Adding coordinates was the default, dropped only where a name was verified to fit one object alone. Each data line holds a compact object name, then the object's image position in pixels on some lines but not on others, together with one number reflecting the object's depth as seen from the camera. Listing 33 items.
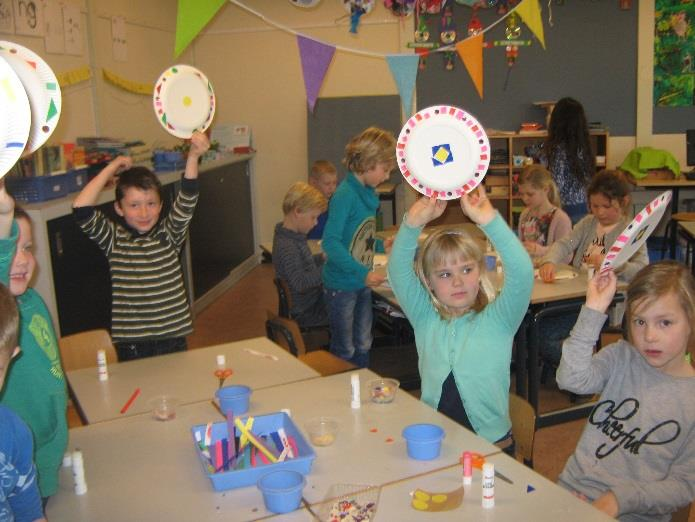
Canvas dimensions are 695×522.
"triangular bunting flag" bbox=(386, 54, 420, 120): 4.44
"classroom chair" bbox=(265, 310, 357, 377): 2.82
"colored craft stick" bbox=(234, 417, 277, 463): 1.76
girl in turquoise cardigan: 2.09
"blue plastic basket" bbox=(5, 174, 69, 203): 3.79
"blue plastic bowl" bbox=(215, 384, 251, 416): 2.14
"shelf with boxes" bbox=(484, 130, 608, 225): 7.55
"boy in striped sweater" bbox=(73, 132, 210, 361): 2.89
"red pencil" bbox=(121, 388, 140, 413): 2.24
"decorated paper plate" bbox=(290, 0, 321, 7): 5.09
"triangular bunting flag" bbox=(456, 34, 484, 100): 4.82
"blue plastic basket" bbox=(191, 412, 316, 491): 1.66
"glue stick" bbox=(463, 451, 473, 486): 1.64
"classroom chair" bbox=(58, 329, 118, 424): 2.81
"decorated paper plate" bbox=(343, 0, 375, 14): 6.50
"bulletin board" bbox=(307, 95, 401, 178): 7.65
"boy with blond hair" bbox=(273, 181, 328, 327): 3.87
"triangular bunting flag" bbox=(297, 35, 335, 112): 4.43
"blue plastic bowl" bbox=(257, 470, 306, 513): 1.56
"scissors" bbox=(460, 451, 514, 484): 1.66
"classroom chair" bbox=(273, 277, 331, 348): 3.83
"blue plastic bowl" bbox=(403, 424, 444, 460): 1.77
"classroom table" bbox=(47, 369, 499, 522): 1.63
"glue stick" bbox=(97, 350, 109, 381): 2.49
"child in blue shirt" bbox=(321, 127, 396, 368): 3.52
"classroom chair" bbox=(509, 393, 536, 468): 2.08
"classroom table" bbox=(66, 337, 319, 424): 2.30
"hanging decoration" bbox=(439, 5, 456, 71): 7.60
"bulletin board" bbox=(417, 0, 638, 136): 7.58
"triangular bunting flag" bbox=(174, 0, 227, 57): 3.57
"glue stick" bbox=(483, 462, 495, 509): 1.54
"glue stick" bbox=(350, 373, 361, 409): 2.12
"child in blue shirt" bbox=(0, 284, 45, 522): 1.41
